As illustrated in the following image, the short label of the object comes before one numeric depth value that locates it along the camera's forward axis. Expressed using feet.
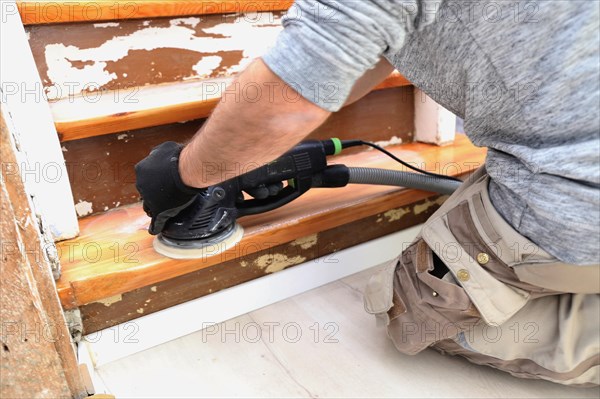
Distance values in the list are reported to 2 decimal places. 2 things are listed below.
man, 1.92
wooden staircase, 3.20
